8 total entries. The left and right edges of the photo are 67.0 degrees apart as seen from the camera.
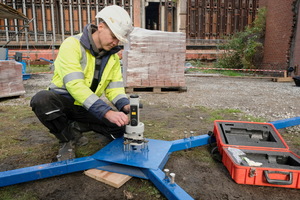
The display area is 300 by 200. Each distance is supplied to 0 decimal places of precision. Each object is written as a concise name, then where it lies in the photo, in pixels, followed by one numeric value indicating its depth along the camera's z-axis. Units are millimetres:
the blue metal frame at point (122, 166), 1699
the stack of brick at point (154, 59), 5664
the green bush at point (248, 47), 12609
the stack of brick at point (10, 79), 5074
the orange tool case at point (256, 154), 1730
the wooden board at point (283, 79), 9625
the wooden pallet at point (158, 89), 6148
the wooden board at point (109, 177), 1820
